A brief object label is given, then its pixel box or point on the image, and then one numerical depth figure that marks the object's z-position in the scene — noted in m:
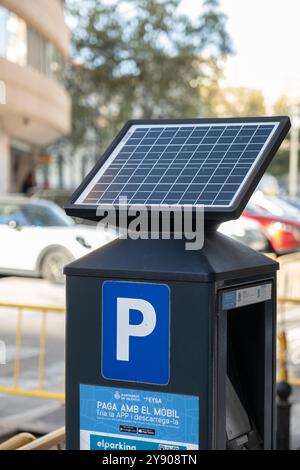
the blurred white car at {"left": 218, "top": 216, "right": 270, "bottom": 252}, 13.70
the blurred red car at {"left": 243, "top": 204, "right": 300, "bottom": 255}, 16.39
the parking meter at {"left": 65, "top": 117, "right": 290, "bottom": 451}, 2.74
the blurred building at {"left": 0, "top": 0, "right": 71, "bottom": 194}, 25.55
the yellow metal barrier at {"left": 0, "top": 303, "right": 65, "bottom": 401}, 7.33
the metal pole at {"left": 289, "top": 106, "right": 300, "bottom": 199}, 46.88
